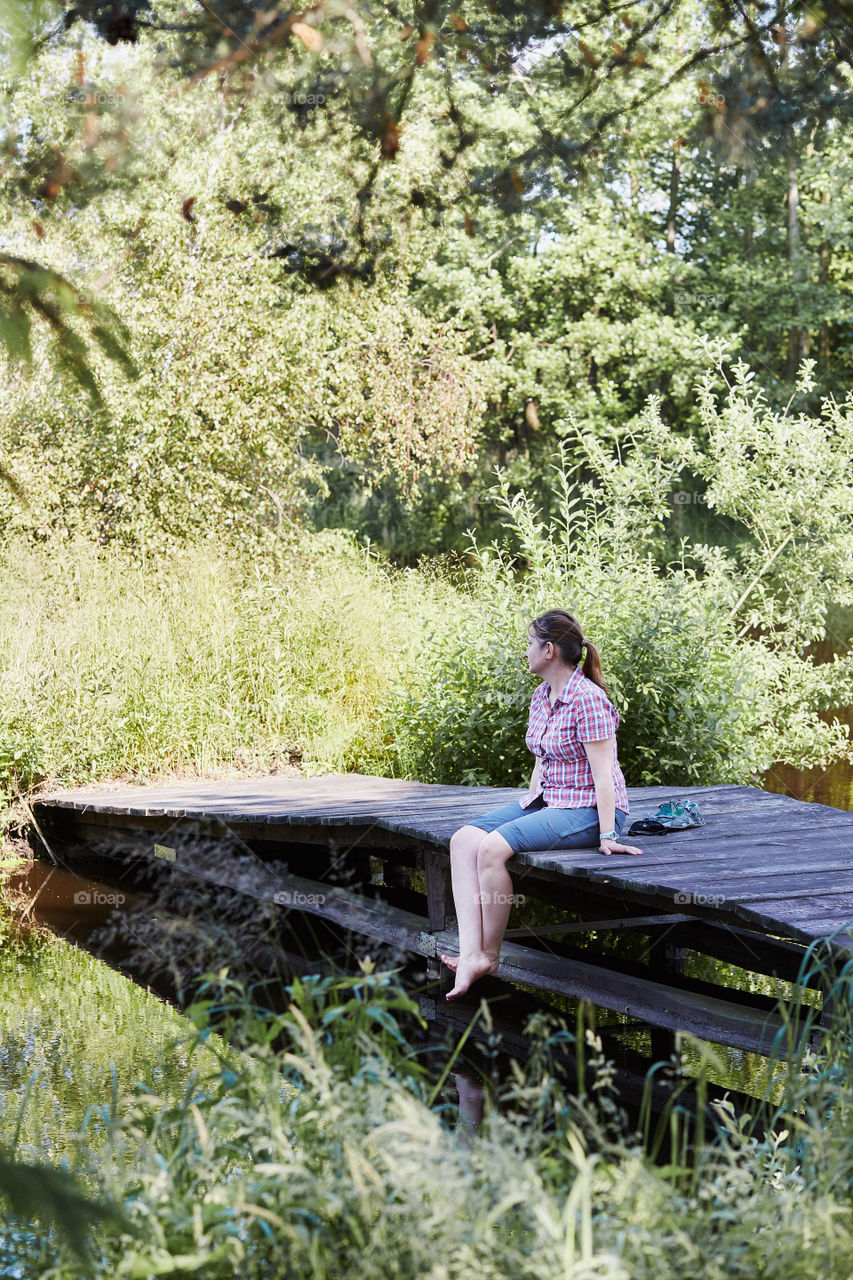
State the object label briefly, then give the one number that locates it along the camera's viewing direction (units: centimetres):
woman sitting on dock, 535
